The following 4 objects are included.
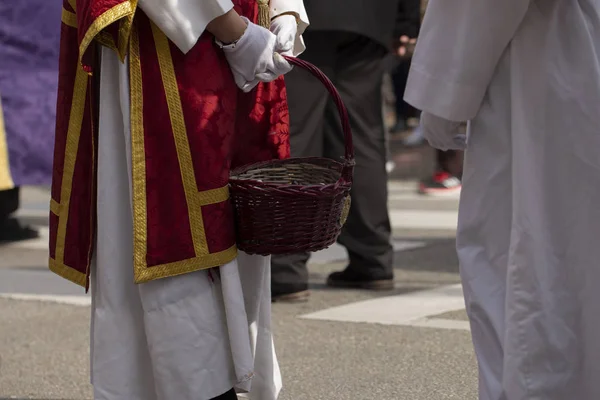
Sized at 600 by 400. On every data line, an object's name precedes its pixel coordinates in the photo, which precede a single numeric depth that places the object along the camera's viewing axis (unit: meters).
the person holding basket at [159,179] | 5.41
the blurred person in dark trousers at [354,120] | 9.68
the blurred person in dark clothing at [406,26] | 10.95
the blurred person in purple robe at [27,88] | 13.87
